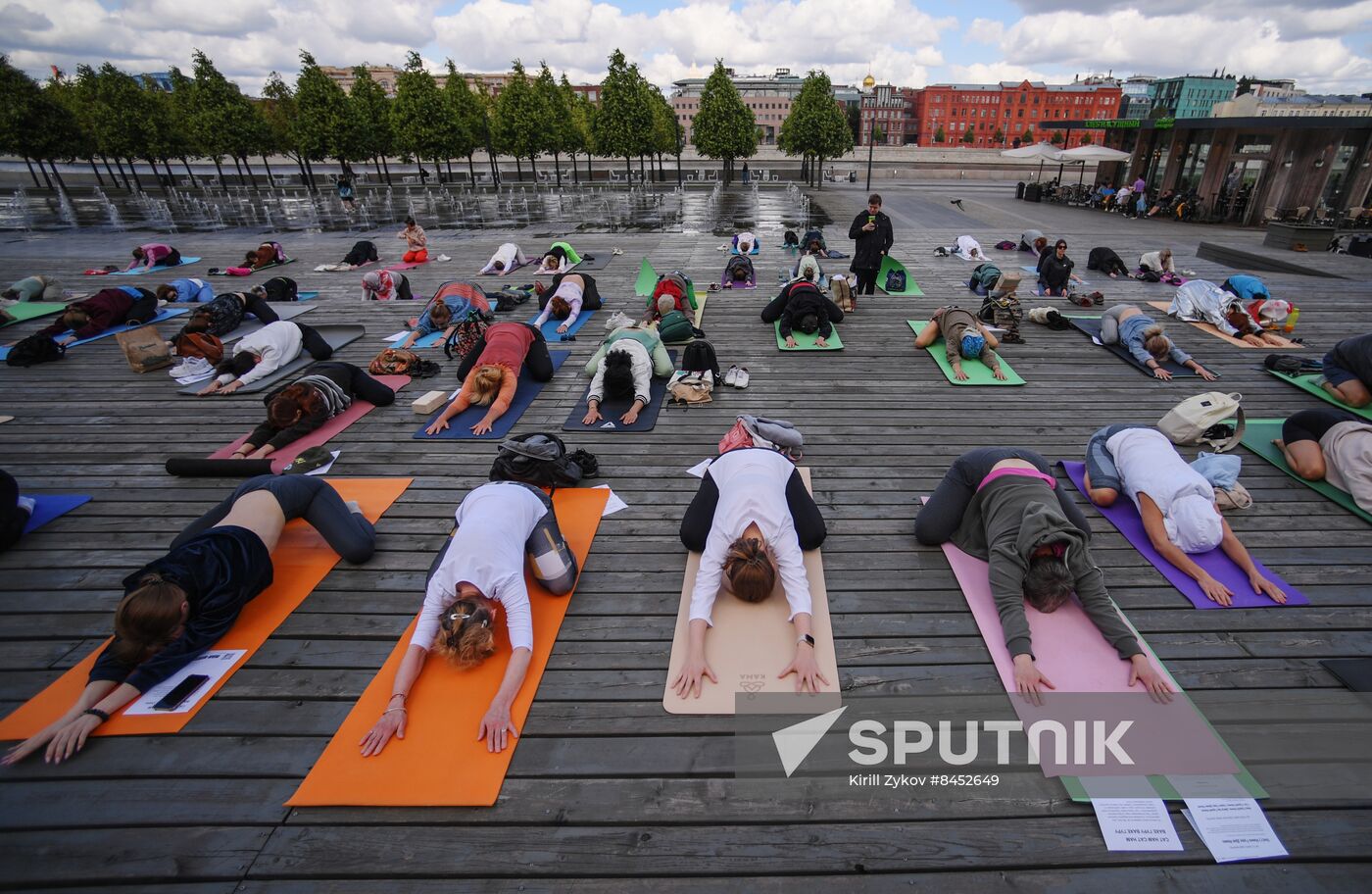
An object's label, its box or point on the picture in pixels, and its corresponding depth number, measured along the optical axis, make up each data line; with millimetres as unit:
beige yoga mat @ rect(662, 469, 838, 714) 3217
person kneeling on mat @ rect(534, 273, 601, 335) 9125
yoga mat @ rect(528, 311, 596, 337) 8820
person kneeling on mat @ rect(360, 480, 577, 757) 2996
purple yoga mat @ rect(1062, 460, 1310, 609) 3766
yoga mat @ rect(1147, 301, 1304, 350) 7947
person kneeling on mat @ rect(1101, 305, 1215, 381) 7216
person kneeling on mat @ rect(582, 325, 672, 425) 6234
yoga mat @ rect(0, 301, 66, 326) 9914
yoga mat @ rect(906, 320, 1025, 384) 7025
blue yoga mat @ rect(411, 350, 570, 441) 6023
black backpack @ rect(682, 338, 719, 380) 6879
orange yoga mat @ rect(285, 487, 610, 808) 2730
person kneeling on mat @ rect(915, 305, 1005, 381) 7242
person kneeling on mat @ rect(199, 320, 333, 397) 7121
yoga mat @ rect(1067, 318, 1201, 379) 7320
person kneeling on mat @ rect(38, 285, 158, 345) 8742
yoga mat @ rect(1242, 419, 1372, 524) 4668
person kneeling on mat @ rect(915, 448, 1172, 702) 3238
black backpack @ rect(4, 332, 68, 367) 7883
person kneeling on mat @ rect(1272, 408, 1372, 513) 4590
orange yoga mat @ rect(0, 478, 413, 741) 3109
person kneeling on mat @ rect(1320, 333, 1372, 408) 6004
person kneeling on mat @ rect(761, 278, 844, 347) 8266
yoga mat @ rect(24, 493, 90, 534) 4719
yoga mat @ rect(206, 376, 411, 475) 5652
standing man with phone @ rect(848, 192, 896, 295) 9547
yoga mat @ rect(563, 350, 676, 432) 6137
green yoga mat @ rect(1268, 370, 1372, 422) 6238
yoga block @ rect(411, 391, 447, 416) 6387
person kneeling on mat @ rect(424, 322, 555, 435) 6312
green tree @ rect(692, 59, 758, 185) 28531
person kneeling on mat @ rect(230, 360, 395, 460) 5723
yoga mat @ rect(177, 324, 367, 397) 7172
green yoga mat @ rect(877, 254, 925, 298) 10523
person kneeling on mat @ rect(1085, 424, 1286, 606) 3920
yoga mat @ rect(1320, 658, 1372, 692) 3189
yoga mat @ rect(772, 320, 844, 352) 8117
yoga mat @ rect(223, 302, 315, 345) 9164
